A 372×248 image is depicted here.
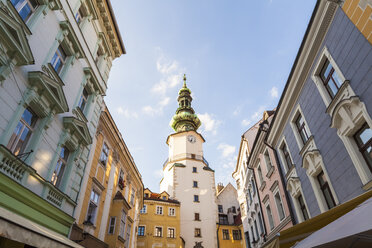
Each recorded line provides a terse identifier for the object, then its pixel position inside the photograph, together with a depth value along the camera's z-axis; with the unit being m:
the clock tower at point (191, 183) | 37.78
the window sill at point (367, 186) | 7.15
